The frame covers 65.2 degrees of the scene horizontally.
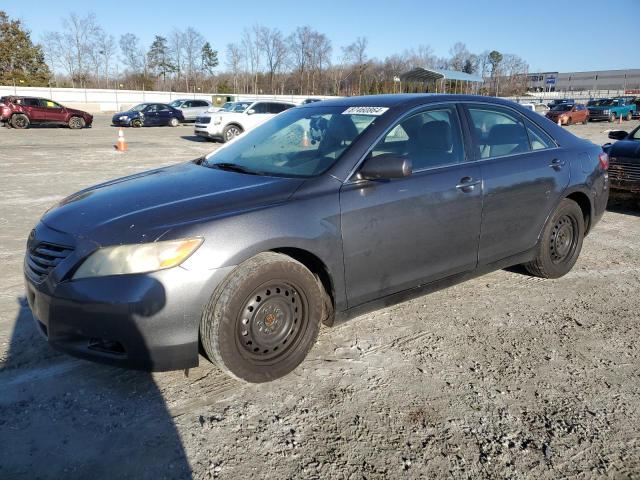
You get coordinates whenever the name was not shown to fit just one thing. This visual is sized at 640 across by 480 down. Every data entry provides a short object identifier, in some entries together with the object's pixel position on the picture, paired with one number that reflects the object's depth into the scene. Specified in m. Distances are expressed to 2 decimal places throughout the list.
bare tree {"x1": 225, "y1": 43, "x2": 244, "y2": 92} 80.12
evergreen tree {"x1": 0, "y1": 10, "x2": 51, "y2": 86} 55.03
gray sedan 2.54
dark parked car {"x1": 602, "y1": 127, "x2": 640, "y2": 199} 7.29
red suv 23.84
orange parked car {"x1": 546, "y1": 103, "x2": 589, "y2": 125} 32.94
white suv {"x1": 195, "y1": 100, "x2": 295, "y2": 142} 19.72
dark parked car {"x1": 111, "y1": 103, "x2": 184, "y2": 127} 28.84
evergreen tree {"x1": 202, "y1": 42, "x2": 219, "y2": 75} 83.12
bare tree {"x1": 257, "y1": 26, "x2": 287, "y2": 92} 80.38
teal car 36.09
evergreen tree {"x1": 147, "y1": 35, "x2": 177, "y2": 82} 76.75
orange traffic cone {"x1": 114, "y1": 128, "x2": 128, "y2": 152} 15.36
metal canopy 35.72
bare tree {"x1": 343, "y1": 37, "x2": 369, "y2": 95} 73.69
